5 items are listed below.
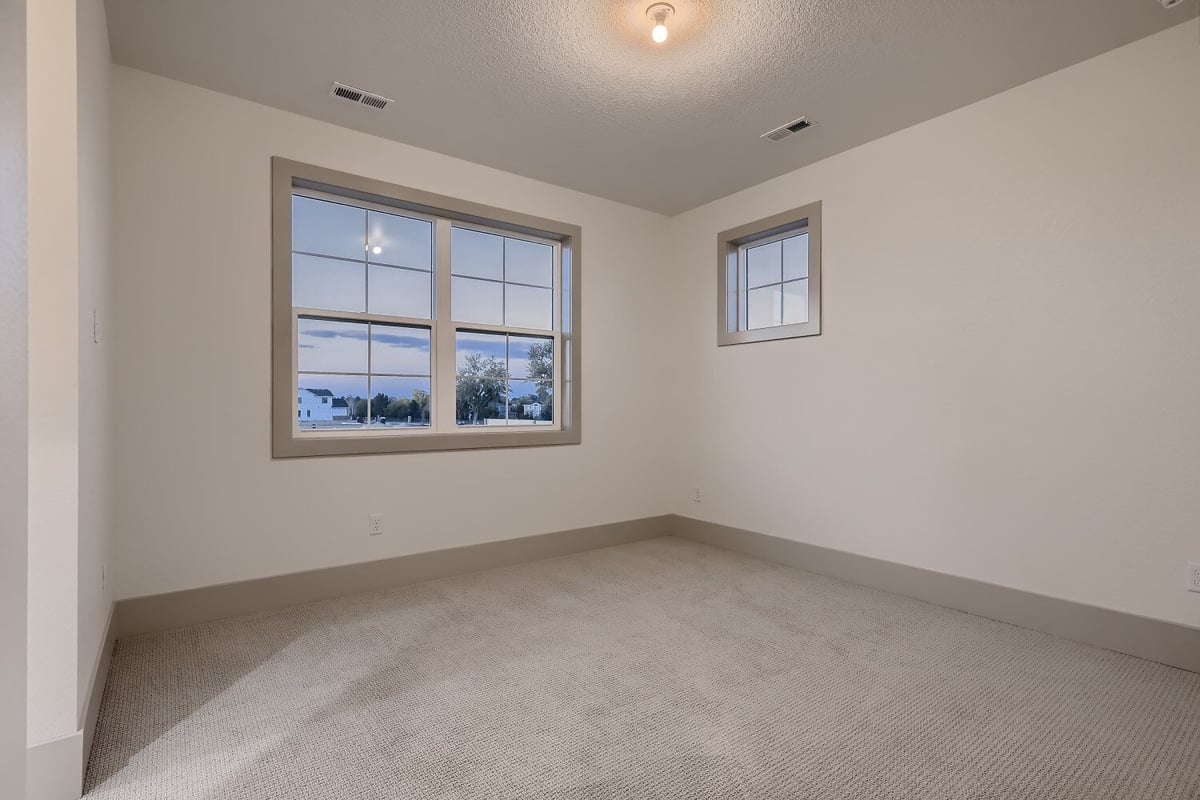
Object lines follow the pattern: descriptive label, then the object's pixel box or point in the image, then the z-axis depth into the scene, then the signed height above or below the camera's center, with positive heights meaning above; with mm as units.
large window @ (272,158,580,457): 3465 +511
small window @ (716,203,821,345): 4043 +898
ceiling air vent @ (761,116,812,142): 3443 +1607
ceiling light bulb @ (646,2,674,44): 2430 +1605
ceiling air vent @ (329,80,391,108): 3061 +1609
